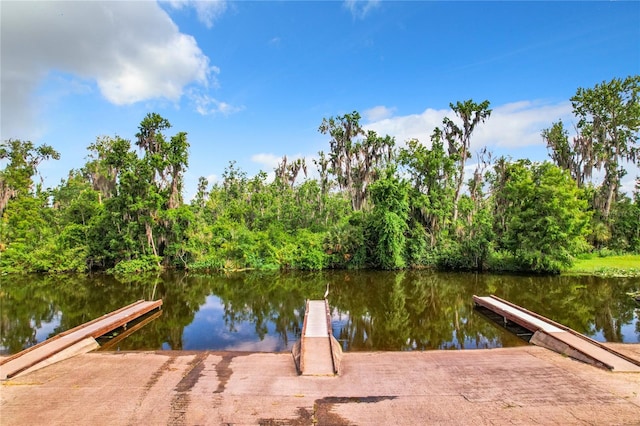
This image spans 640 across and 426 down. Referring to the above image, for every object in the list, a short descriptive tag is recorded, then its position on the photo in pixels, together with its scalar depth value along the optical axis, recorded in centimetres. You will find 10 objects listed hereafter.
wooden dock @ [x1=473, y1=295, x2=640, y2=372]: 785
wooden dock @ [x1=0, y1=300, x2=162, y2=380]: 805
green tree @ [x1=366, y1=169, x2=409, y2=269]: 2619
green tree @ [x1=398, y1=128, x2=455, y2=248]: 2795
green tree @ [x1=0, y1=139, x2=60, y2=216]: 3256
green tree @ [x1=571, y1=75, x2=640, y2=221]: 3041
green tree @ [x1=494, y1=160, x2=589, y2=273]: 2153
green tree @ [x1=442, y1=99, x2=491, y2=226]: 2966
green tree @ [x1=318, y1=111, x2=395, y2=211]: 3588
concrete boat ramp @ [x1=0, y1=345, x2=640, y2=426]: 599
